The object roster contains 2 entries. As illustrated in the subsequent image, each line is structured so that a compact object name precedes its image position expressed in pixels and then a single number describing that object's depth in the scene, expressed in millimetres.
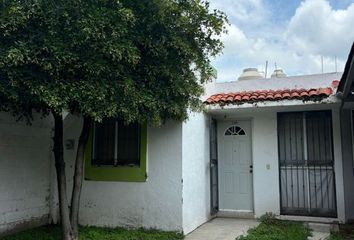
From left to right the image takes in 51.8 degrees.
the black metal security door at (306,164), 9133
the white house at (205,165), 8062
